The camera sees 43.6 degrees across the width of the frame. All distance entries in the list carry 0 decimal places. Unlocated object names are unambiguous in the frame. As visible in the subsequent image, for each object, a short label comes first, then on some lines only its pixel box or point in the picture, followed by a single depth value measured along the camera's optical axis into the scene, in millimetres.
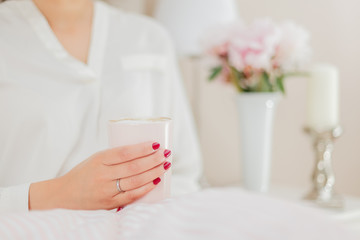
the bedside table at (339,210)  1196
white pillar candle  1321
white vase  1307
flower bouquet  1222
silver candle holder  1297
